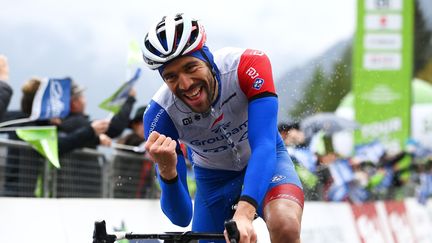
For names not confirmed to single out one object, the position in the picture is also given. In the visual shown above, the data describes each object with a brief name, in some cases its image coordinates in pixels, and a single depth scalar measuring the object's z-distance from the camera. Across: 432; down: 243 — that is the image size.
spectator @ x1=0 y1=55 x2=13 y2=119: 14.75
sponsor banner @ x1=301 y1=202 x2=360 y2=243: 21.55
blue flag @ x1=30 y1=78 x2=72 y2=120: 15.58
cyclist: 9.67
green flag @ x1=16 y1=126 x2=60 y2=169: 14.96
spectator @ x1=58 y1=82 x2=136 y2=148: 16.40
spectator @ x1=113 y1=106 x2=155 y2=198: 18.14
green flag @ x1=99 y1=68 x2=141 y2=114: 17.13
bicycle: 8.45
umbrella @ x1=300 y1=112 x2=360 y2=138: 25.09
